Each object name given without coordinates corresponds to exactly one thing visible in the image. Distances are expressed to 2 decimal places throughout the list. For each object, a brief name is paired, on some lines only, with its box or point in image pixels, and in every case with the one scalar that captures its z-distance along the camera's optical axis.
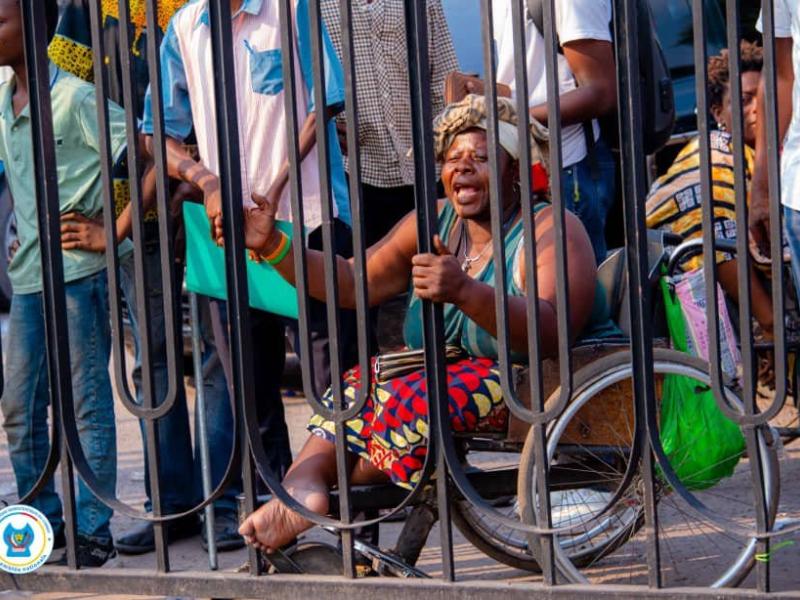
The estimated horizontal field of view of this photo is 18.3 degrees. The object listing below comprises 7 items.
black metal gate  4.93
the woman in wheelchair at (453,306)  5.91
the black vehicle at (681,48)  11.47
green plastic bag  6.30
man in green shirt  7.54
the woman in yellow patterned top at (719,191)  8.58
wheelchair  6.04
